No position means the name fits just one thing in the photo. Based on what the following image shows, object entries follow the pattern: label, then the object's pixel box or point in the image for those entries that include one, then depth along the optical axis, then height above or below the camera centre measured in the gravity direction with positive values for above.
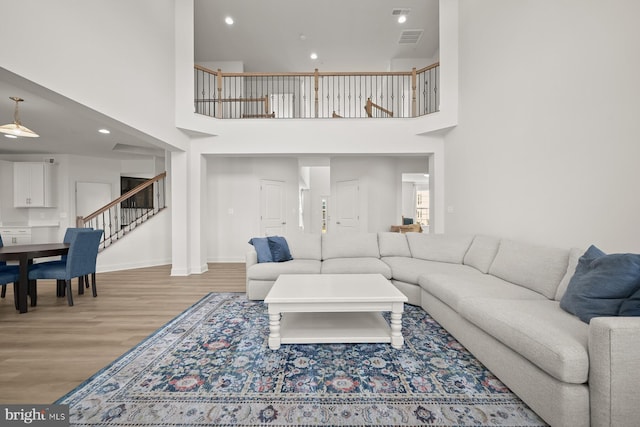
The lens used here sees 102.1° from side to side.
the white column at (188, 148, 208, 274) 5.20 -0.05
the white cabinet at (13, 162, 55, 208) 6.16 +0.64
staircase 5.60 +0.00
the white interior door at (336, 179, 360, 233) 7.04 +0.07
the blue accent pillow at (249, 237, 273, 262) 3.62 -0.56
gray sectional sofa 1.24 -0.76
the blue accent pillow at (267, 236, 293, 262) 3.67 -0.59
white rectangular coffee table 2.15 -0.87
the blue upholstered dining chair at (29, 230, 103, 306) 3.25 -0.72
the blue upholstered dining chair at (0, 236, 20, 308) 3.05 -0.76
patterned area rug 1.48 -1.19
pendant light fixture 3.21 +1.03
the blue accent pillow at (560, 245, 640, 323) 1.52 -0.51
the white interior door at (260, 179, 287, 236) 6.54 +0.03
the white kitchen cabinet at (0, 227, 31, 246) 6.06 -0.58
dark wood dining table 3.01 -0.56
